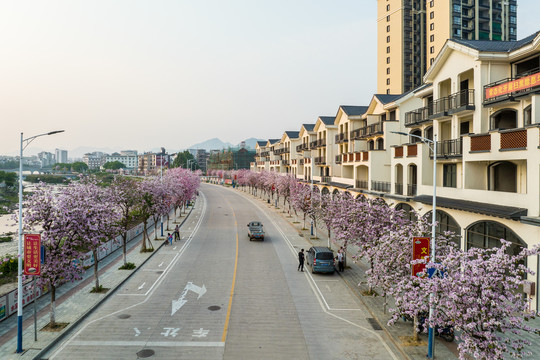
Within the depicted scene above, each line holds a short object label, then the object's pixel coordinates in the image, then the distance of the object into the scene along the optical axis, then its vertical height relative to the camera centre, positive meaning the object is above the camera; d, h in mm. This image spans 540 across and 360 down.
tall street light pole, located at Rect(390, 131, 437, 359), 13461 -6197
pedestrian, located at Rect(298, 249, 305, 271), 25516 -5999
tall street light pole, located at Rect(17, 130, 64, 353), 13672 -3922
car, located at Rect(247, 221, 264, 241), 35875 -5487
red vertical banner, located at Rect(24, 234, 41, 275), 14492 -3057
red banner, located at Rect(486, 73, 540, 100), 19141 +5426
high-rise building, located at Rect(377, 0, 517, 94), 69875 +31395
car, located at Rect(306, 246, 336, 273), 24652 -5850
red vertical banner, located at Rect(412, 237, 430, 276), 14305 -2788
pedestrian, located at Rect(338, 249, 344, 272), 25547 -6002
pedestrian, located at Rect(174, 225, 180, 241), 36312 -5942
